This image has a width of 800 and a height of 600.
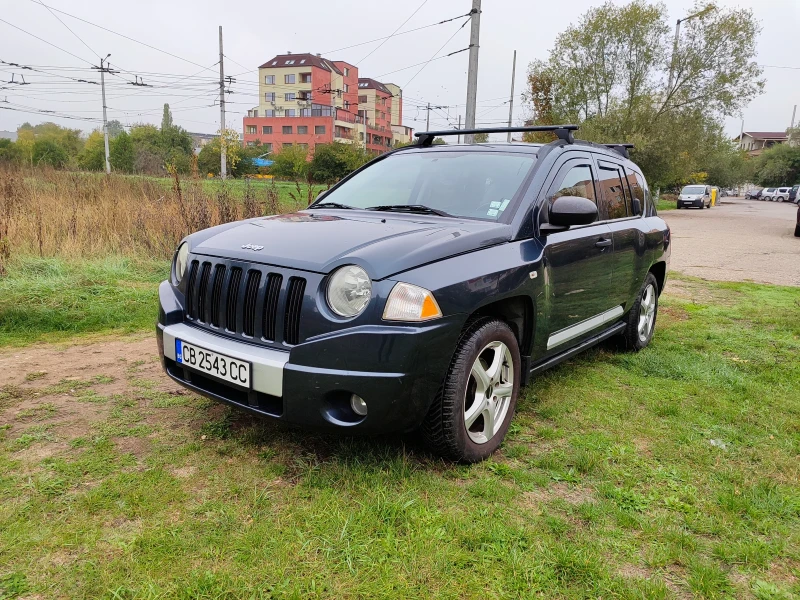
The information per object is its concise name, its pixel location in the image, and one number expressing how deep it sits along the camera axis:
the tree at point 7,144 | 37.86
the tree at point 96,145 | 52.16
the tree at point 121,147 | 55.23
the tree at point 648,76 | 28.36
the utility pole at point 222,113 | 35.16
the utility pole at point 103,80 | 38.47
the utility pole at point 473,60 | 12.98
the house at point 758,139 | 116.19
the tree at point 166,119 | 76.97
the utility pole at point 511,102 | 34.12
